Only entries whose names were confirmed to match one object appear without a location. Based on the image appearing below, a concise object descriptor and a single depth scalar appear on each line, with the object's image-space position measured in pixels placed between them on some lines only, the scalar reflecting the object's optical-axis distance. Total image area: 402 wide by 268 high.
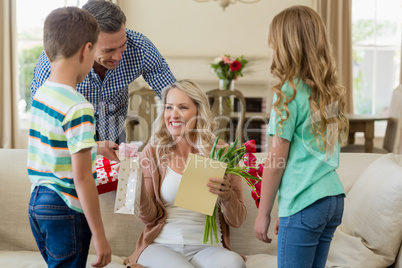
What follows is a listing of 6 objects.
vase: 4.97
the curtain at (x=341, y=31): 6.17
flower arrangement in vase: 4.89
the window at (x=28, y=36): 6.24
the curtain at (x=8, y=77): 5.95
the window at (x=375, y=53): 6.45
